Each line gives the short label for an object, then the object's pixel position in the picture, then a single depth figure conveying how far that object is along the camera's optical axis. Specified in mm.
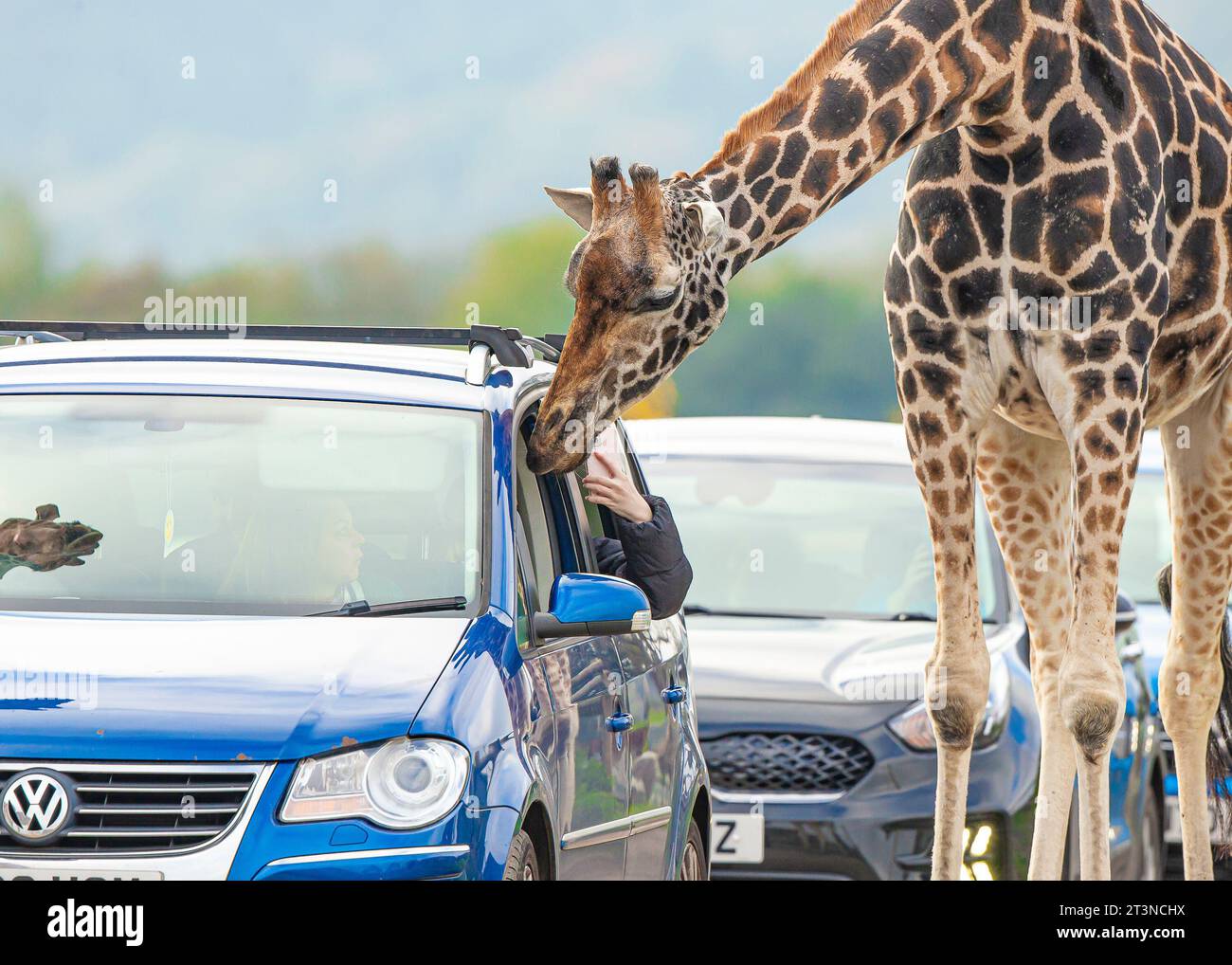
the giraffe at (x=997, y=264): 9297
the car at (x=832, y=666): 14867
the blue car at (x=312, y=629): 8539
